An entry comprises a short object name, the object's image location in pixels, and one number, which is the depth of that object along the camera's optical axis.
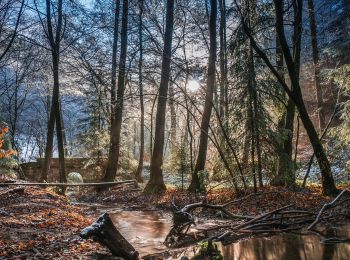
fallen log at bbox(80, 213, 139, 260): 5.57
